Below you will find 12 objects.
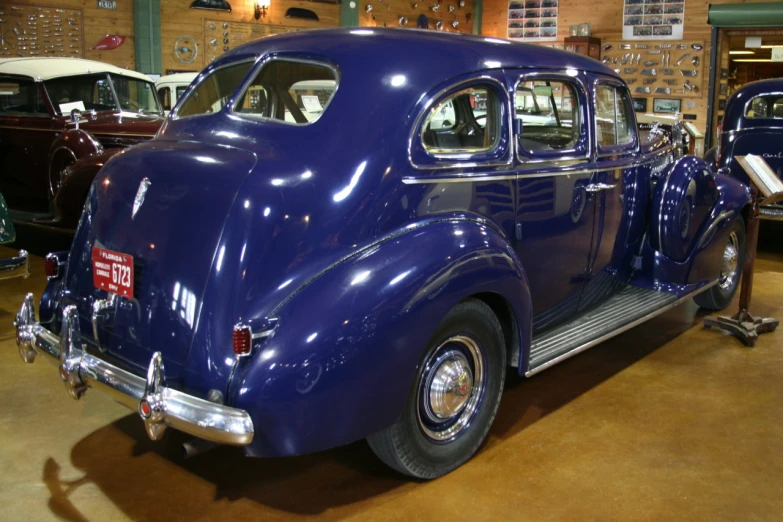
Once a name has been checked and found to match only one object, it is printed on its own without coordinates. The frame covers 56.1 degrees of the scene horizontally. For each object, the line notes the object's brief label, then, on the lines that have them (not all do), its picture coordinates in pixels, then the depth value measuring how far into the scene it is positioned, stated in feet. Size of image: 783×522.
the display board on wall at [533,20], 52.29
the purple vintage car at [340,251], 8.18
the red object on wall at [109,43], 37.11
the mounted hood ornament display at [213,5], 40.78
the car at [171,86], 34.53
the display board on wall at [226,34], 42.04
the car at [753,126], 25.64
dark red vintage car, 23.36
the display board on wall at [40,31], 34.60
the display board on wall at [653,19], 45.85
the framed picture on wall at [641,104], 47.48
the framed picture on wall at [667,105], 46.61
